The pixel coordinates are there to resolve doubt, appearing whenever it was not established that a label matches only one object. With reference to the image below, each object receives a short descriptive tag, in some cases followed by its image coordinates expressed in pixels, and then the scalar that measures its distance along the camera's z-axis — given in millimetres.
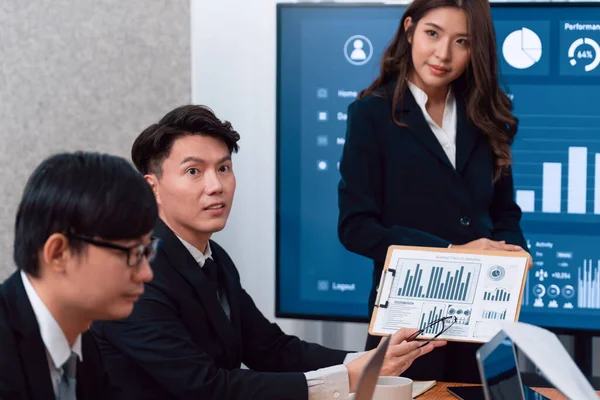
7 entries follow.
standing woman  3438
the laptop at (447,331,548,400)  2084
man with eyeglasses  2189
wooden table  2682
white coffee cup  2448
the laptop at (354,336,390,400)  2027
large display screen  4094
